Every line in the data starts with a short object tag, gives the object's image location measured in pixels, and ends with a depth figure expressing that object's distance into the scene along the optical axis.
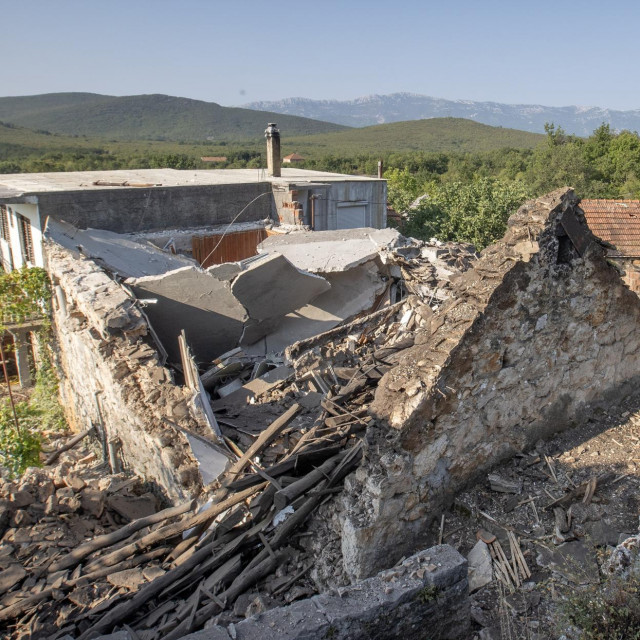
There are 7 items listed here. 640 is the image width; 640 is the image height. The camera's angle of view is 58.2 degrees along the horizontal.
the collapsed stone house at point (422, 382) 3.91
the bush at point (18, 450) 7.39
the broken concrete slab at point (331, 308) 8.90
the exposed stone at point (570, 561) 3.51
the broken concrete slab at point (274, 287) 8.30
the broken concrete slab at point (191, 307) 8.05
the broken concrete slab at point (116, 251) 9.70
